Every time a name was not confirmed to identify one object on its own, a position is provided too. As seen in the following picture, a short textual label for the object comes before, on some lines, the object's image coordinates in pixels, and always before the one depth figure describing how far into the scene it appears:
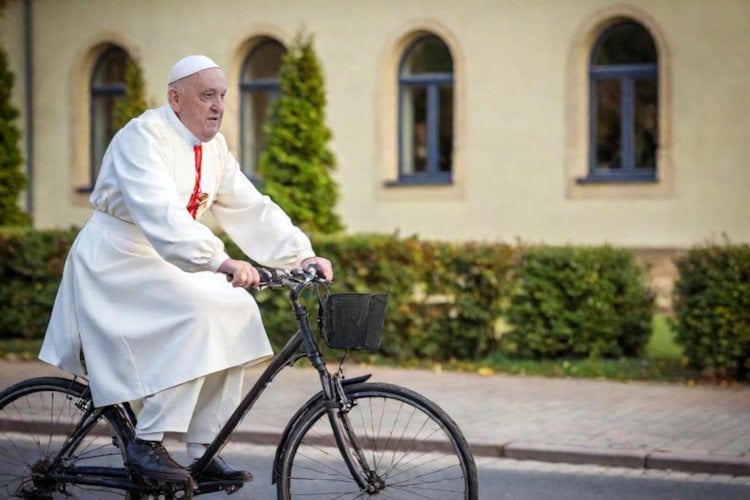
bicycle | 4.80
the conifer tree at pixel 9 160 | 18.16
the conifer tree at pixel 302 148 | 15.66
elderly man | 5.05
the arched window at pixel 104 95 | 21.84
